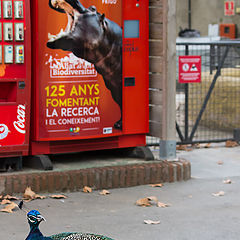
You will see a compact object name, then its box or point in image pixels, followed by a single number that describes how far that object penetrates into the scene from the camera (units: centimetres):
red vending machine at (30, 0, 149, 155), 989
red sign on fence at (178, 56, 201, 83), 1281
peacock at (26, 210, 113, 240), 575
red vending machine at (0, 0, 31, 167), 951
